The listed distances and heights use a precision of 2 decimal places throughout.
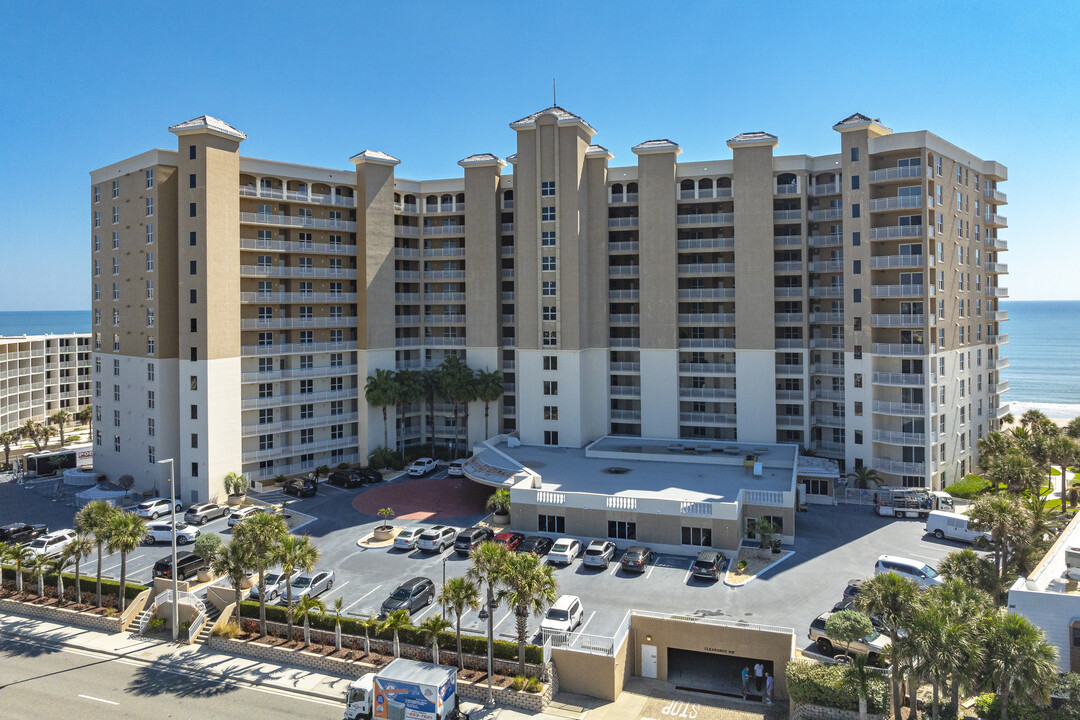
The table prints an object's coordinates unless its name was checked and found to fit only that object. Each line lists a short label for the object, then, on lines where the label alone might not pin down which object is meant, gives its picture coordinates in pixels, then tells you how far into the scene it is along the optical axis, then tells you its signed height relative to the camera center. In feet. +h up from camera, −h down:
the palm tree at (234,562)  106.01 -31.07
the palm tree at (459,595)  93.61 -32.03
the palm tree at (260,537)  105.70 -27.16
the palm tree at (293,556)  104.68 -29.80
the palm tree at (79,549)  119.96 -32.51
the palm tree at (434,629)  97.86 -38.61
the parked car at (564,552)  135.13 -38.35
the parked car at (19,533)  152.05 -37.82
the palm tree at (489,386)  213.46 -8.40
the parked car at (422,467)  202.93 -31.84
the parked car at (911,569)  119.34 -37.89
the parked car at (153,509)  165.89 -35.54
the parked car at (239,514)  158.82 -35.75
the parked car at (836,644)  93.83 -40.55
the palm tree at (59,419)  264.31 -21.68
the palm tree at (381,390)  207.21 -9.03
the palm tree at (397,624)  101.96 -39.30
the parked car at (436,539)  143.64 -37.80
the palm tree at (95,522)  117.08 -27.17
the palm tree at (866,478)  177.06 -31.36
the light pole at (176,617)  113.60 -42.05
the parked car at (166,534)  149.38 -37.51
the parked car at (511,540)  141.38 -37.54
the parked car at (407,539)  144.46 -37.68
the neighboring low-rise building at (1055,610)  84.43 -31.86
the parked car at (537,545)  140.87 -38.68
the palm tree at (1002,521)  101.57 -24.66
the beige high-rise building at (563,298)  179.42 +17.66
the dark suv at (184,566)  128.77 -38.57
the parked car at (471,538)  141.08 -37.19
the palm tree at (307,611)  106.42 -38.73
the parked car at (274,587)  119.96 -39.87
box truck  84.43 -41.84
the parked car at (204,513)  162.40 -36.36
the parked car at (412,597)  113.39 -39.82
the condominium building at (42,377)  284.00 -5.93
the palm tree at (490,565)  92.38 -27.67
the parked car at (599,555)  131.83 -38.00
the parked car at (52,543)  144.66 -38.38
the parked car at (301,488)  183.83 -34.15
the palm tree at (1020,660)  71.05 -31.76
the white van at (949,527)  143.74 -36.32
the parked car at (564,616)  103.71 -39.81
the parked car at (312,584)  120.26 -39.70
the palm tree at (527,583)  91.35 -29.93
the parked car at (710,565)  125.59 -38.55
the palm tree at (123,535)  116.57 -29.36
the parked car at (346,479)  193.67 -33.50
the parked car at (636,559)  130.52 -38.41
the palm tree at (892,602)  76.64 -27.70
